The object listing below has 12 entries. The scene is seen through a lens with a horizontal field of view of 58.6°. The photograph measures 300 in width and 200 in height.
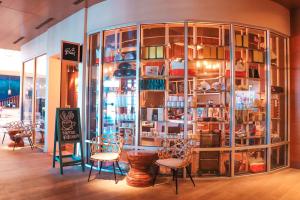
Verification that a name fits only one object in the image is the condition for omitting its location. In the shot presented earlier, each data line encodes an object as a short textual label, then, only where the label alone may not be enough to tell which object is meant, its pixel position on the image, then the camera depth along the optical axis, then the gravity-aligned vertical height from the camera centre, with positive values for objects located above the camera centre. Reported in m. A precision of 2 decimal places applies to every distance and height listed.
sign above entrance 5.71 +1.22
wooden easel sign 5.41 -0.48
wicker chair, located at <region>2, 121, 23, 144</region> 8.56 -0.60
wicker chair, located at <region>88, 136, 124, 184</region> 4.67 -0.82
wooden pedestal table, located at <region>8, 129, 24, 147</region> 8.22 -1.04
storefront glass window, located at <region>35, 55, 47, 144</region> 8.00 +0.30
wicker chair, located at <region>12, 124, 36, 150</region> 7.88 -0.78
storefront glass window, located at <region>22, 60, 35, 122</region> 8.92 +0.56
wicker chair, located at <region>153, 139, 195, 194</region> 4.26 -0.84
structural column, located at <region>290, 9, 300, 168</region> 5.87 +0.42
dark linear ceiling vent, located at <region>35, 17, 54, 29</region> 6.81 +2.24
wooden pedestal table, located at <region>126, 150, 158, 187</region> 4.44 -1.04
